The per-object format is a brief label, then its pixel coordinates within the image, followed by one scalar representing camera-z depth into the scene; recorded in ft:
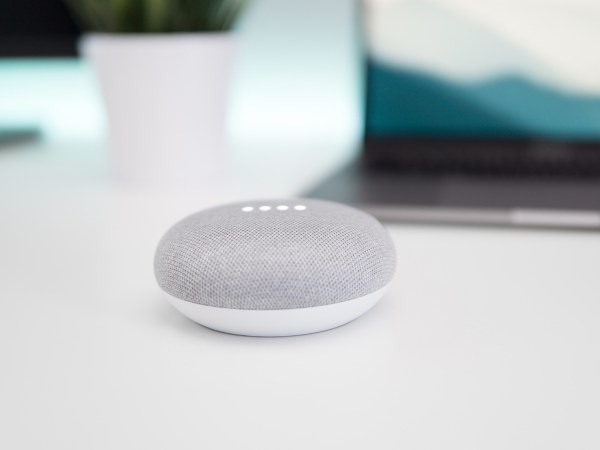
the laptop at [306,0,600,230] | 2.32
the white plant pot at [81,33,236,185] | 2.29
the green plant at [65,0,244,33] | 2.31
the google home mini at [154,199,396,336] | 1.11
